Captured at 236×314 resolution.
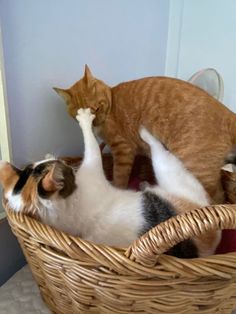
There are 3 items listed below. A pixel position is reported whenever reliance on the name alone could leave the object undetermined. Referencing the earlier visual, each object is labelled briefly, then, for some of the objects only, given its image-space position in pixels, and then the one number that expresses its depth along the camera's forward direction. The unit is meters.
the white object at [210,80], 1.22
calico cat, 0.56
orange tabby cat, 0.81
